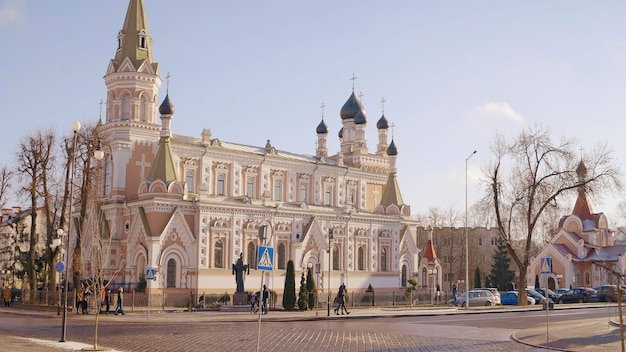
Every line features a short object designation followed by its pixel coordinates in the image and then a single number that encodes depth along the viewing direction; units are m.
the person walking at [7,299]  49.15
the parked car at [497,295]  54.45
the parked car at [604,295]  57.17
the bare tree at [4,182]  53.50
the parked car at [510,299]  54.44
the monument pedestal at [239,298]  45.22
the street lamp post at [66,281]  22.78
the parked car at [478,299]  51.97
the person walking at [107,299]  39.31
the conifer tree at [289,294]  45.09
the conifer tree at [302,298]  44.84
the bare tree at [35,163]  49.25
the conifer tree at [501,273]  85.56
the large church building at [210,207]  52.53
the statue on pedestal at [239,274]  45.81
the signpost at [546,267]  25.15
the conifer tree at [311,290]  45.66
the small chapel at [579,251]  77.56
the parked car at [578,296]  58.62
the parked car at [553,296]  57.22
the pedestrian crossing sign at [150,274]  36.35
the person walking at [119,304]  39.16
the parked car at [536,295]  56.16
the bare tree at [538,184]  51.81
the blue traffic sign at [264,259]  17.14
